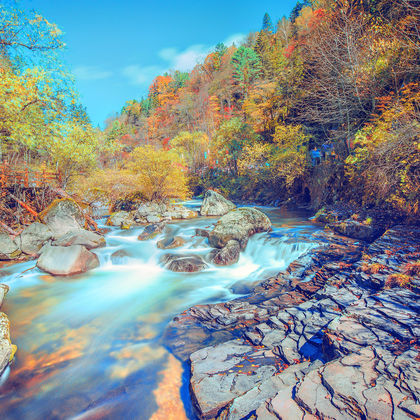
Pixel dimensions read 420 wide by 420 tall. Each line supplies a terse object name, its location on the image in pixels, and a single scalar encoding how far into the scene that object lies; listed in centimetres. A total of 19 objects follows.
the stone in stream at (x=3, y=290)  526
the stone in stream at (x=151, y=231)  1014
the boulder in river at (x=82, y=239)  803
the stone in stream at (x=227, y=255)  742
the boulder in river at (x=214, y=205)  1442
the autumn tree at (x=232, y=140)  2042
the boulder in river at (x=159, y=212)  1333
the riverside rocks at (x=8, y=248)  756
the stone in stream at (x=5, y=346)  351
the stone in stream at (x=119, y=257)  823
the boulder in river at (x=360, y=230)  693
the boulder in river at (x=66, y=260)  696
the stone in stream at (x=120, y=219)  1270
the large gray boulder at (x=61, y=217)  888
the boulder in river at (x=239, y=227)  822
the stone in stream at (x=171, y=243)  898
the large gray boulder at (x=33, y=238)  802
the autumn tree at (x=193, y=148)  2956
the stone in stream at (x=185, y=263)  717
